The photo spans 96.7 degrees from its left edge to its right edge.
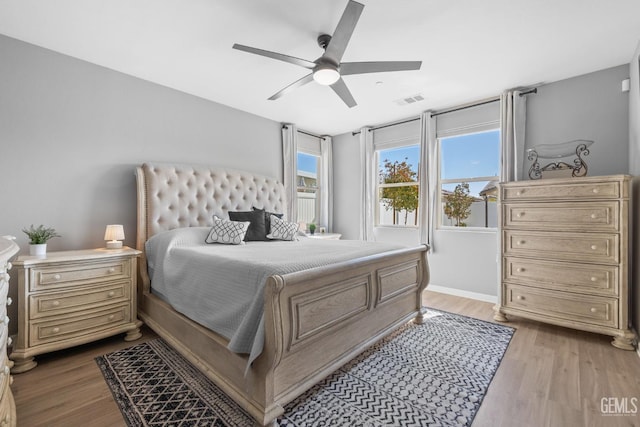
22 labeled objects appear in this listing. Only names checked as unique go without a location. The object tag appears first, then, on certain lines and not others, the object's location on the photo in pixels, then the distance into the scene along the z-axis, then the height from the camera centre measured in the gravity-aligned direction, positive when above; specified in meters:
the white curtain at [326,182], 5.66 +0.63
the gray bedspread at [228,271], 1.62 -0.42
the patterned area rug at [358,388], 1.67 -1.19
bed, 1.54 -0.70
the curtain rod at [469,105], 3.48 +1.54
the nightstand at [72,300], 2.16 -0.74
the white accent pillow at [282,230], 3.43 -0.20
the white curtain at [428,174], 4.34 +0.62
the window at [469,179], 4.00 +0.53
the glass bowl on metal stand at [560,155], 3.10 +0.71
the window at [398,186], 4.87 +0.51
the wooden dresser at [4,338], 1.21 -0.59
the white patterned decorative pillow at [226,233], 3.00 -0.21
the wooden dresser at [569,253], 2.54 -0.37
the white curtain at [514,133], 3.53 +1.02
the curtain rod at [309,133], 5.32 +1.54
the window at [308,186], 5.48 +0.53
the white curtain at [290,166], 4.81 +0.80
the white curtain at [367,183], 5.12 +0.56
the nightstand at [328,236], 4.75 -0.38
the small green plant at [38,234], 2.35 -0.20
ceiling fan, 2.00 +1.23
